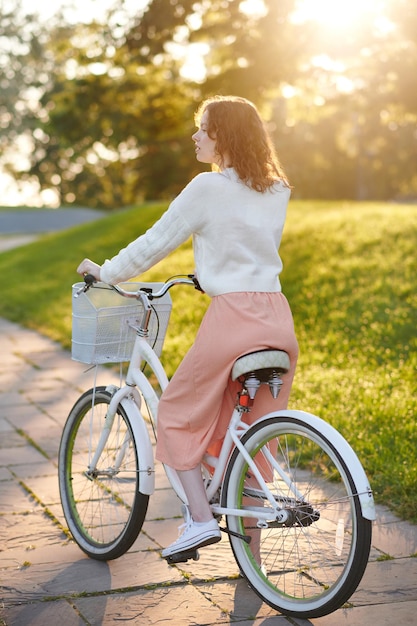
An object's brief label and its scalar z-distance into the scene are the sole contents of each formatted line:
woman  3.53
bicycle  3.41
